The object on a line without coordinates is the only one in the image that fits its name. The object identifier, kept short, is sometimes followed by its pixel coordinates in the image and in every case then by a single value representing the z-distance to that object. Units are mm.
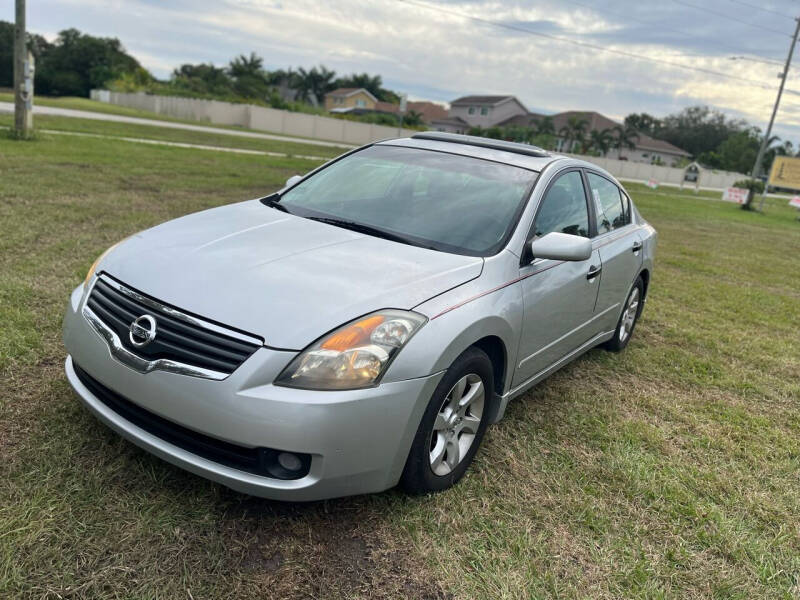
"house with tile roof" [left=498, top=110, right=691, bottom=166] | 73125
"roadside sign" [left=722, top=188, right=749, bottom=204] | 27703
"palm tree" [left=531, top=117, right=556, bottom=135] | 66875
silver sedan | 2320
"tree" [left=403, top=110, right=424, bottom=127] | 56347
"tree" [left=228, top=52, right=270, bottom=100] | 63766
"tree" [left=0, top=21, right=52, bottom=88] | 73750
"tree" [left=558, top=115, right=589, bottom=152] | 63844
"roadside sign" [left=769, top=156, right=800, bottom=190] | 29531
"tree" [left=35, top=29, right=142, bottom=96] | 76375
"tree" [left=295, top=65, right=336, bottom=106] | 85250
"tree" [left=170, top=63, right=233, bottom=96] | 62219
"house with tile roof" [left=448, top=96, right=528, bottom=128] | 79125
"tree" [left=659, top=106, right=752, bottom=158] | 97375
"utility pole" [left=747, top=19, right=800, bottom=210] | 29062
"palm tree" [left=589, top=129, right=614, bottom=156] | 64812
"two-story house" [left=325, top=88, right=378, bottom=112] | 82562
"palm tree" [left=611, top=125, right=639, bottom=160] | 68500
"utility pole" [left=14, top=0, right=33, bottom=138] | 13680
